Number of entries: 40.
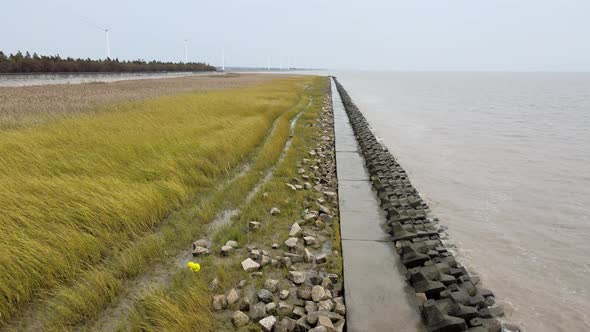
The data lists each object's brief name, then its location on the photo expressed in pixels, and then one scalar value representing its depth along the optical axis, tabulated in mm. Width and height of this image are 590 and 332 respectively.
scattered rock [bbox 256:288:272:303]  3777
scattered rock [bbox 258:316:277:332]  3315
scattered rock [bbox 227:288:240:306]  3701
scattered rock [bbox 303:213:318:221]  5984
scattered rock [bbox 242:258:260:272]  4379
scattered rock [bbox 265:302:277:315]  3609
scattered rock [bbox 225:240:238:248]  5051
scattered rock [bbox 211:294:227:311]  3632
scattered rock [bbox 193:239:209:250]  5047
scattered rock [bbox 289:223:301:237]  5417
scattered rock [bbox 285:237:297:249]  5016
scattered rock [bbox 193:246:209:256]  4801
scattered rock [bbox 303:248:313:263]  4711
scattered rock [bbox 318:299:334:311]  3672
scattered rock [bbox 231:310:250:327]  3410
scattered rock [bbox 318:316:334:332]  3320
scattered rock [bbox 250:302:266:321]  3504
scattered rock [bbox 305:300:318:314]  3636
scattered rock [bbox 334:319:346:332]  3383
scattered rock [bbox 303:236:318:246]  5215
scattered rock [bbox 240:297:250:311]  3635
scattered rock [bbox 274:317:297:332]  3342
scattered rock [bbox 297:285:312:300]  3883
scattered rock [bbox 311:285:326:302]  3826
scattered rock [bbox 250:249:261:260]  4695
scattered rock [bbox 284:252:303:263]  4727
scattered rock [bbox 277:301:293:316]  3603
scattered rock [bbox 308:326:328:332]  3275
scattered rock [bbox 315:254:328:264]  4672
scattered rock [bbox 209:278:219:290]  3961
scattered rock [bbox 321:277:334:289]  4098
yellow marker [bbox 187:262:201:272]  4324
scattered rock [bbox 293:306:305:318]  3566
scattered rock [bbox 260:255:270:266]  4570
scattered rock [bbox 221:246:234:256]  4828
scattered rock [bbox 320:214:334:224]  6076
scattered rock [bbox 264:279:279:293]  4004
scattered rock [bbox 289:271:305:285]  4170
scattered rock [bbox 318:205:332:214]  6312
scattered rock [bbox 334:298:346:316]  3646
